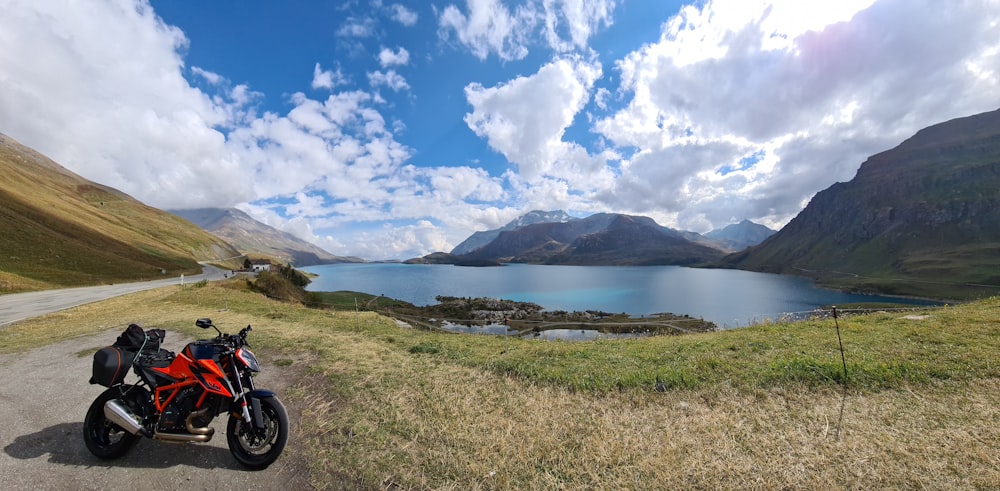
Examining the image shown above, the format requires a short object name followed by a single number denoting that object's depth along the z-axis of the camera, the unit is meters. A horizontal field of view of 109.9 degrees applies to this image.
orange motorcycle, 5.49
